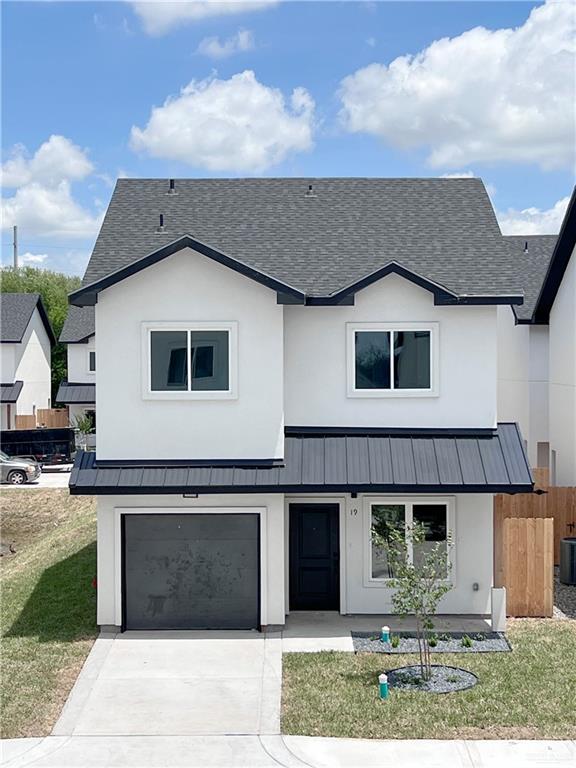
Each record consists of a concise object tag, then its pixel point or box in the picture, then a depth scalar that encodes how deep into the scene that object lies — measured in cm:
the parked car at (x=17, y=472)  3591
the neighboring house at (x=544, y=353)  2278
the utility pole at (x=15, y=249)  8778
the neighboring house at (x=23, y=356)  4556
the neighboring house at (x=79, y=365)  4559
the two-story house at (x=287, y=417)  1647
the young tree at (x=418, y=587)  1398
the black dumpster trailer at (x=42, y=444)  3941
